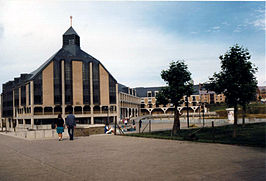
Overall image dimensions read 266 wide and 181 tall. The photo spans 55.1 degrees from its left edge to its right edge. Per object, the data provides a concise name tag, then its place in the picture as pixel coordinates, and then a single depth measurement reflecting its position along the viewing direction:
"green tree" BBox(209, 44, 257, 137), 17.98
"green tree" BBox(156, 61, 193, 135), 23.77
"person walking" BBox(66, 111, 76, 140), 15.73
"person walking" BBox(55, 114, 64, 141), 15.59
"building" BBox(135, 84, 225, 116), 115.44
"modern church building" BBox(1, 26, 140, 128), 66.75
